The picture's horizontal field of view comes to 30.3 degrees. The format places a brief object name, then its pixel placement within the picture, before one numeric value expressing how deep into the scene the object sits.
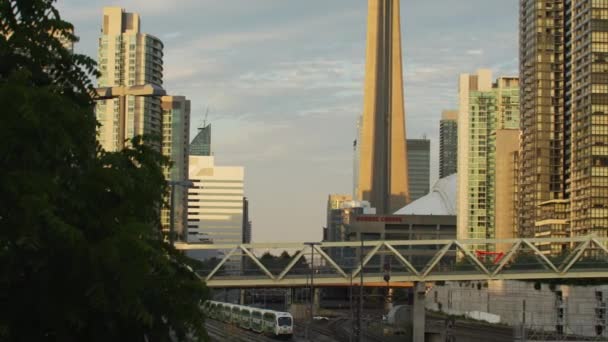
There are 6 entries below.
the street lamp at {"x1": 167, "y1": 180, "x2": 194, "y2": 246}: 54.78
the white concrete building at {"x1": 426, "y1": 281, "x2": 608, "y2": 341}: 122.69
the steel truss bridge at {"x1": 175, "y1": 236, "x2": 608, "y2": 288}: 107.81
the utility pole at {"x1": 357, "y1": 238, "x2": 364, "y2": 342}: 87.39
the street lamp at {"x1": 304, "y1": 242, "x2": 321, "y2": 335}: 103.38
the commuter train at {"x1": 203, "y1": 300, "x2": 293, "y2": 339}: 126.56
